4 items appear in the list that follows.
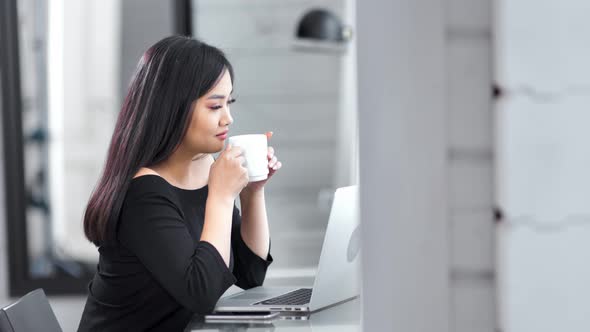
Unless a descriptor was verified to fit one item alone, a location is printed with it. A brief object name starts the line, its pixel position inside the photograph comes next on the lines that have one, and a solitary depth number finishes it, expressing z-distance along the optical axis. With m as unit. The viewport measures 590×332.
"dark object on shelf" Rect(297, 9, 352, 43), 5.24
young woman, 3.26
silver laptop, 3.19
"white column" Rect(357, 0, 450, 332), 1.57
